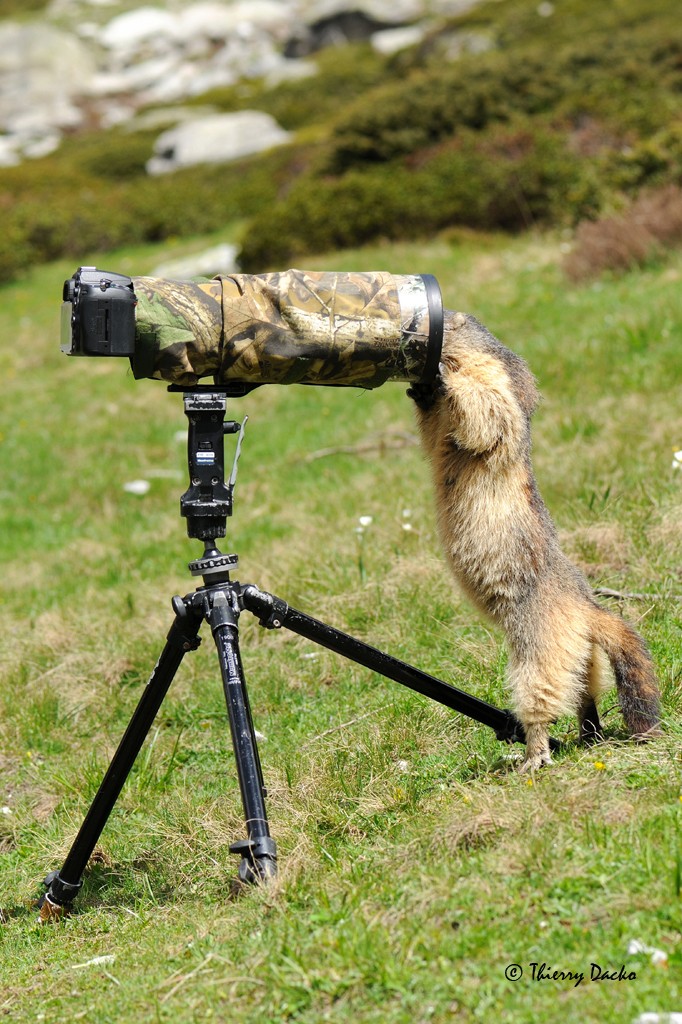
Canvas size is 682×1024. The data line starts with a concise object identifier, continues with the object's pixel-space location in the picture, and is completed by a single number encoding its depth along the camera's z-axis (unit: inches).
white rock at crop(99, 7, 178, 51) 2375.7
